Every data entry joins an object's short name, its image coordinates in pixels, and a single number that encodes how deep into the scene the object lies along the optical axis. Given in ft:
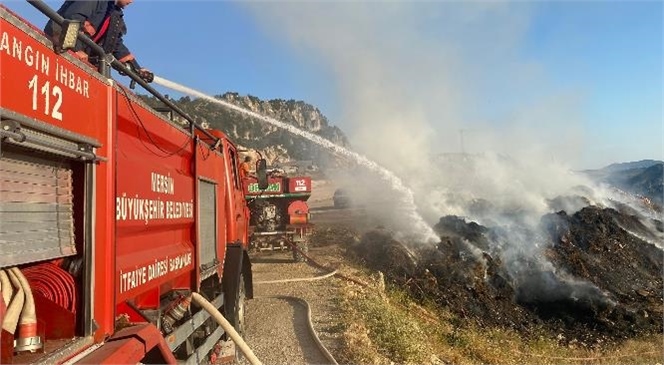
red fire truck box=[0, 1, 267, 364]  8.20
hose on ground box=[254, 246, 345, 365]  24.93
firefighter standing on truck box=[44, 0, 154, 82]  16.24
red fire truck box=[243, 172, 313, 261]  54.80
